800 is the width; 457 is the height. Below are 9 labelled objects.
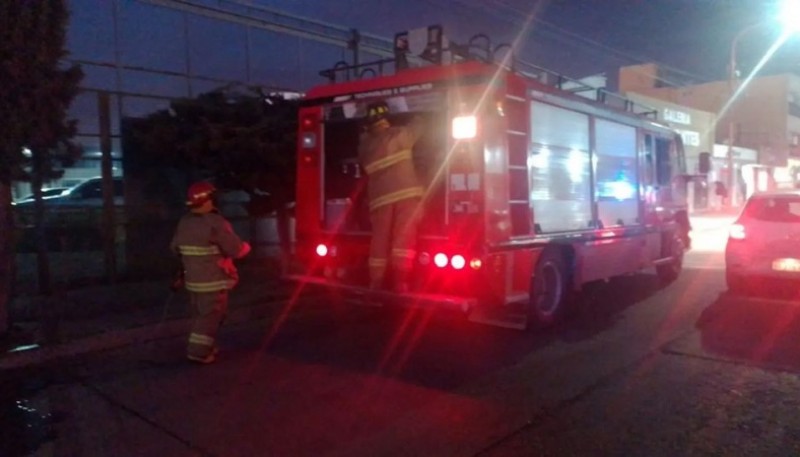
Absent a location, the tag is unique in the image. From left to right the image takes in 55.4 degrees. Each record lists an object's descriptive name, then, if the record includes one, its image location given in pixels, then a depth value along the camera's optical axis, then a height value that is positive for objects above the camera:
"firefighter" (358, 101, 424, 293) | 7.68 +0.21
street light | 22.28 +4.83
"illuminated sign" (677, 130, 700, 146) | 36.62 +3.59
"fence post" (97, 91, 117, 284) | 11.27 +0.58
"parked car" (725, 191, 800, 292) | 9.89 -0.43
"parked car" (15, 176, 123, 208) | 11.59 +0.51
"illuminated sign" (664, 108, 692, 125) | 34.66 +4.45
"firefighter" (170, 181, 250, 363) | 6.94 -0.29
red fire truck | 7.37 +0.36
